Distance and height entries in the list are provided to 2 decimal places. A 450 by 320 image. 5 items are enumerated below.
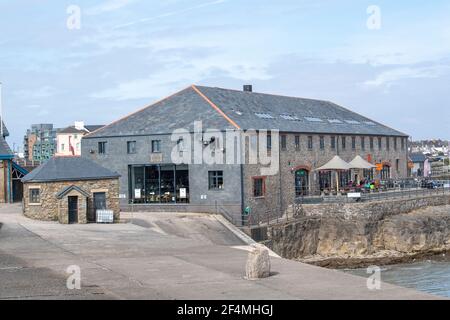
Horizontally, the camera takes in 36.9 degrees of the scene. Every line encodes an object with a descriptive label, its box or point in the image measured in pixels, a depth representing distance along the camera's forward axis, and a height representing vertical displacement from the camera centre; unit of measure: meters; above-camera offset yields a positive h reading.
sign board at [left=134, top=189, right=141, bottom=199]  41.25 -1.40
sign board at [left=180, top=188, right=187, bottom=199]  39.75 -1.37
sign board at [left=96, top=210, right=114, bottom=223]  31.91 -2.11
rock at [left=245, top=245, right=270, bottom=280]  16.16 -2.31
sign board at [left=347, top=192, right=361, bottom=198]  41.62 -1.77
